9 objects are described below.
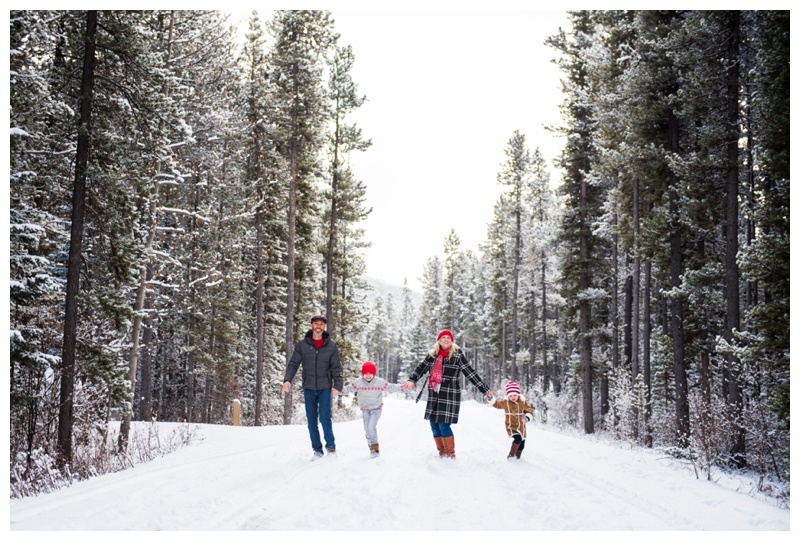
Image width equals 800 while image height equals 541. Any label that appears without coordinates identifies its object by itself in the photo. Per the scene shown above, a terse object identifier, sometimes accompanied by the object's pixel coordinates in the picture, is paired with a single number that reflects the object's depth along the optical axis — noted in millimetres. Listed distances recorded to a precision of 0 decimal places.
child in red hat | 8750
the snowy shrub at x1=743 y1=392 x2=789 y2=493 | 7985
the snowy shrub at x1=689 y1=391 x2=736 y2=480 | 9195
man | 8688
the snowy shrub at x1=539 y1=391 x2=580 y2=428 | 26953
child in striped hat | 8531
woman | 8359
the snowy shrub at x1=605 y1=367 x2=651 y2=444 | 16281
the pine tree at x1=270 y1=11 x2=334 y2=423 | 20672
